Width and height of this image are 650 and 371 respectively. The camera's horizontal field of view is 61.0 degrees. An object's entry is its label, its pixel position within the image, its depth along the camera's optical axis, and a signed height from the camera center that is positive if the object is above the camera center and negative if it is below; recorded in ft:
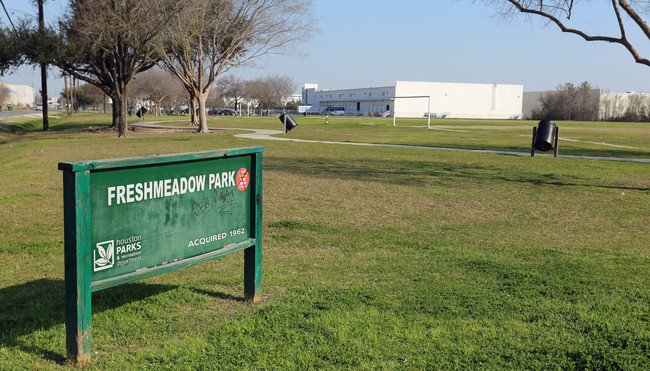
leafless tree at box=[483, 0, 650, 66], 40.04 +7.75
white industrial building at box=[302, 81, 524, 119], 355.15 +13.84
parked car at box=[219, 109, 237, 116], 338.95 +1.54
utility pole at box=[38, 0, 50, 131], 104.63 +7.42
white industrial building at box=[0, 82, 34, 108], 429.22 +10.74
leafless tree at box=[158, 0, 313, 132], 97.35 +15.52
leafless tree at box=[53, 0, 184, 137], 87.25 +12.28
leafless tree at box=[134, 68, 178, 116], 303.40 +15.30
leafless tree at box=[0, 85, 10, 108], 422.41 +10.28
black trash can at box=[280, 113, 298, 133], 105.30 -1.08
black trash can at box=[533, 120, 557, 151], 51.24 -1.08
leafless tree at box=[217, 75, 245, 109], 404.36 +20.88
